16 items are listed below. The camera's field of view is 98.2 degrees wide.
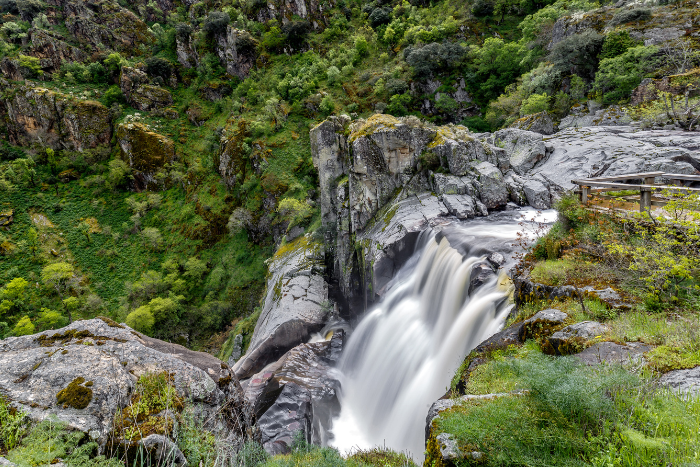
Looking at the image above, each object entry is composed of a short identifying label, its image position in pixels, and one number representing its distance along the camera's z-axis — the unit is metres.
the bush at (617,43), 22.88
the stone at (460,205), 15.56
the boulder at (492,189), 16.42
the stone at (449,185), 16.78
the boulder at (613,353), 4.17
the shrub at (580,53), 24.39
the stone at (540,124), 23.45
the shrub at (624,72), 20.94
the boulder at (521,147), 19.20
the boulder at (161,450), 4.47
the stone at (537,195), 15.92
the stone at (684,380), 3.28
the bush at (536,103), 25.09
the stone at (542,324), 5.81
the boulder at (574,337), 4.93
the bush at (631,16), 23.64
